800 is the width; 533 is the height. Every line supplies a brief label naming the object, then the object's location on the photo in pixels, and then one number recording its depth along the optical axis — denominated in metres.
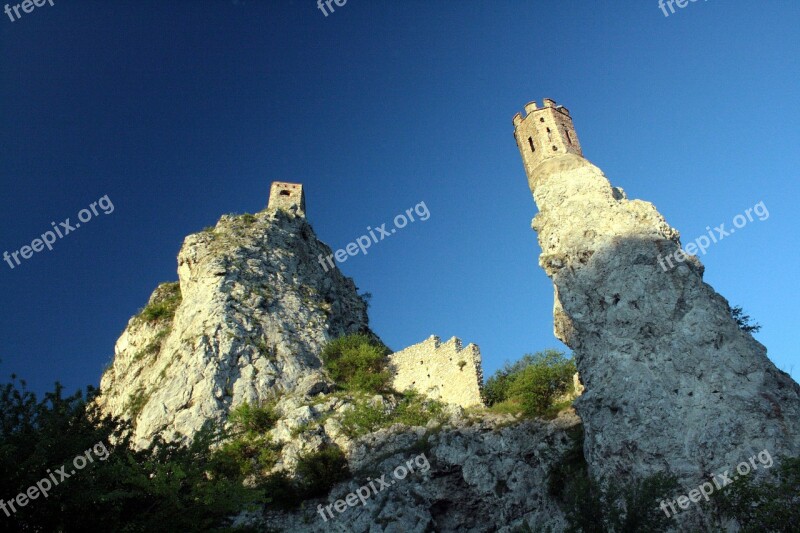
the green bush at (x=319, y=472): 20.53
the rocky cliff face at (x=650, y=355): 14.27
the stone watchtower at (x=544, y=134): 27.86
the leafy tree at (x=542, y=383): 21.61
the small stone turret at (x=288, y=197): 48.25
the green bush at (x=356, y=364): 29.95
